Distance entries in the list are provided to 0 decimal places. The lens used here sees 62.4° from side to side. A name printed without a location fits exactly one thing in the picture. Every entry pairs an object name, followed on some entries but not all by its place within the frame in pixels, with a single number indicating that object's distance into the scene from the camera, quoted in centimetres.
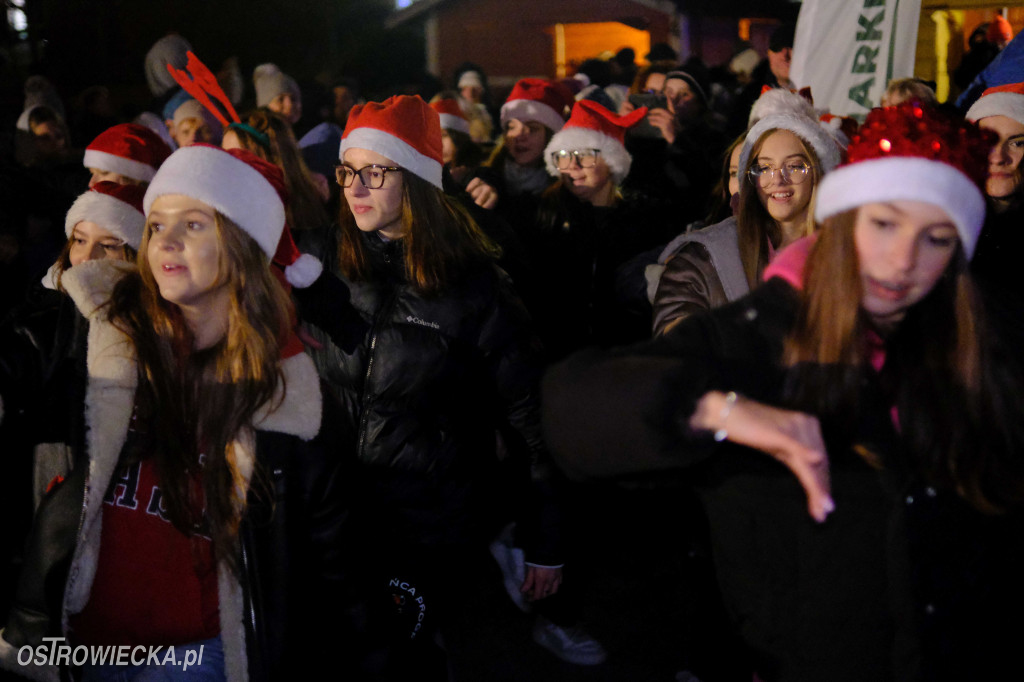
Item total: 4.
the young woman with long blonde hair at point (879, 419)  183
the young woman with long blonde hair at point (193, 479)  228
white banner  571
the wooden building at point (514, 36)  1998
